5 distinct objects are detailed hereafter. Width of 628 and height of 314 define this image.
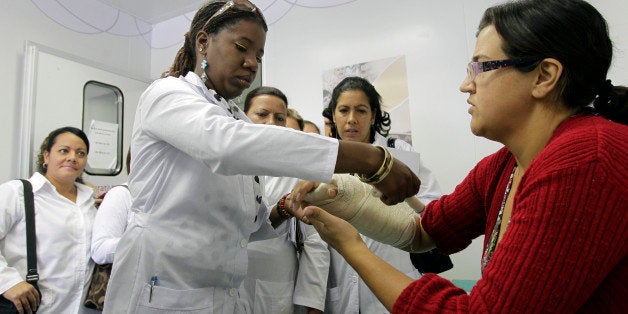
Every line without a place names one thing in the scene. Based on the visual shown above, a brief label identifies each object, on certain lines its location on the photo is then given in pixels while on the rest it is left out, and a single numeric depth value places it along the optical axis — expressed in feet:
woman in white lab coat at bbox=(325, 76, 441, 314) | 5.77
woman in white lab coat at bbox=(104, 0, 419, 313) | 2.81
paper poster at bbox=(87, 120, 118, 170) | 11.04
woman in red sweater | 1.92
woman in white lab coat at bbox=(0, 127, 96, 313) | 6.62
